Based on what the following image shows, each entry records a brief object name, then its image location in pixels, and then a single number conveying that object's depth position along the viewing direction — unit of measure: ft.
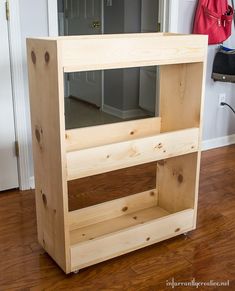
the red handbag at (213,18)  9.82
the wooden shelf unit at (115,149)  5.17
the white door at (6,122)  7.80
